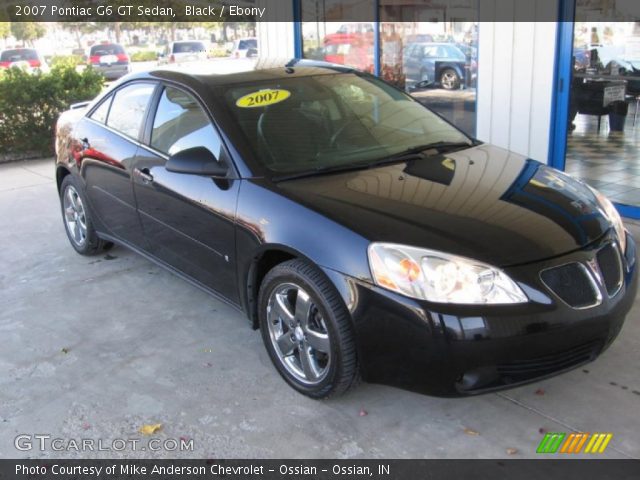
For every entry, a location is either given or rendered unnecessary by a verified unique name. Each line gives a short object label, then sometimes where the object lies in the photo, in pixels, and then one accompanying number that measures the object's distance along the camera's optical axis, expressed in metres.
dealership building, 6.02
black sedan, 2.82
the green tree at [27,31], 45.66
